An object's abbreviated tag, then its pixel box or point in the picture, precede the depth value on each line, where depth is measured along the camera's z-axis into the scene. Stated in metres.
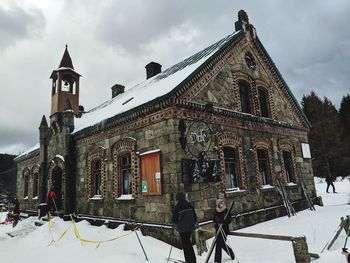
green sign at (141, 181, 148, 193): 9.63
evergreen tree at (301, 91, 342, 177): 31.97
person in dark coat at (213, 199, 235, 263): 6.35
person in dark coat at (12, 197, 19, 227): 15.50
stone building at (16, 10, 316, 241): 9.31
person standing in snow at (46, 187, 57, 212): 14.16
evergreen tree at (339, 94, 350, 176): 31.09
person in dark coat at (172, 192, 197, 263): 6.33
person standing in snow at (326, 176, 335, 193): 20.52
